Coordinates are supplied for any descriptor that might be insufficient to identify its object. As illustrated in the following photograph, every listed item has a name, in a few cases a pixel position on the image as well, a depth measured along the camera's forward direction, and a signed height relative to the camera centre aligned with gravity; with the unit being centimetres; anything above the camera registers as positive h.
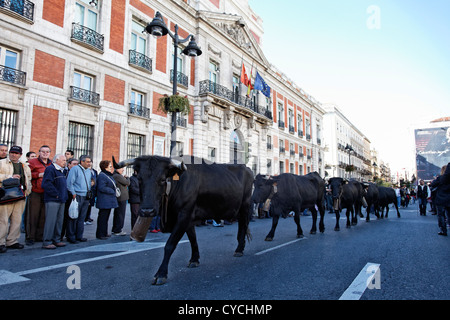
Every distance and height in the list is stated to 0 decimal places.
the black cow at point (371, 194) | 1147 -27
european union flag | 2274 +833
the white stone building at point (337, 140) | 5191 +950
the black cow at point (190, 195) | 366 -16
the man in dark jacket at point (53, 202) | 612 -44
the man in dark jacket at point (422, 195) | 1525 -35
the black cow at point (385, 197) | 1299 -42
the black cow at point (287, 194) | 760 -23
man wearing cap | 569 -50
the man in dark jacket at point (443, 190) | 729 -3
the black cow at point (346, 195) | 920 -26
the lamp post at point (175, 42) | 905 +504
